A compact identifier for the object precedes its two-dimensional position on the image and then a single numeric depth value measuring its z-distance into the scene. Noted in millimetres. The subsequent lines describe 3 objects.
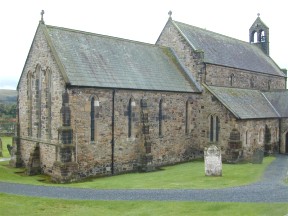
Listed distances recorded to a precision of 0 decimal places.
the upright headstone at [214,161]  25969
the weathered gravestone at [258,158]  33488
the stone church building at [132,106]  26672
